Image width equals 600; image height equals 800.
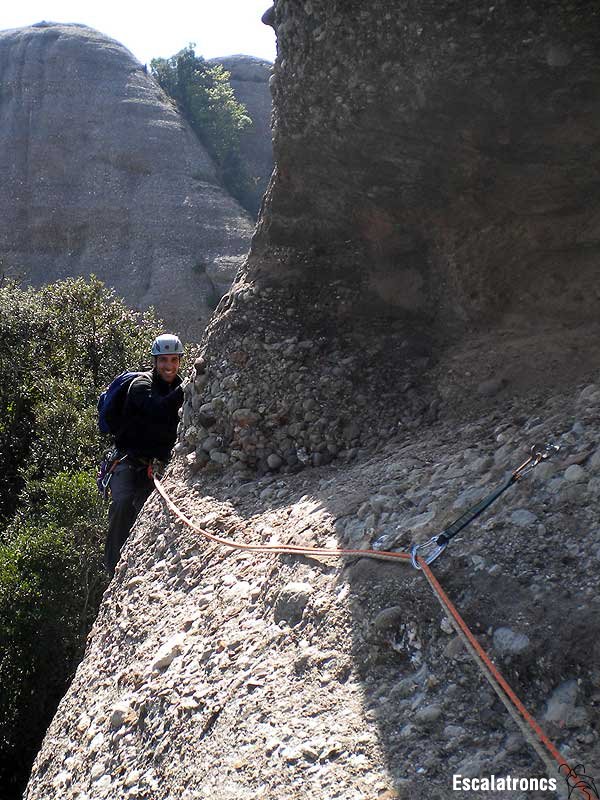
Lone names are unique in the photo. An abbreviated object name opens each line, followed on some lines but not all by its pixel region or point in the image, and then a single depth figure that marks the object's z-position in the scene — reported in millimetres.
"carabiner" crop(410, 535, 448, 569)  3857
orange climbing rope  2807
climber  7125
